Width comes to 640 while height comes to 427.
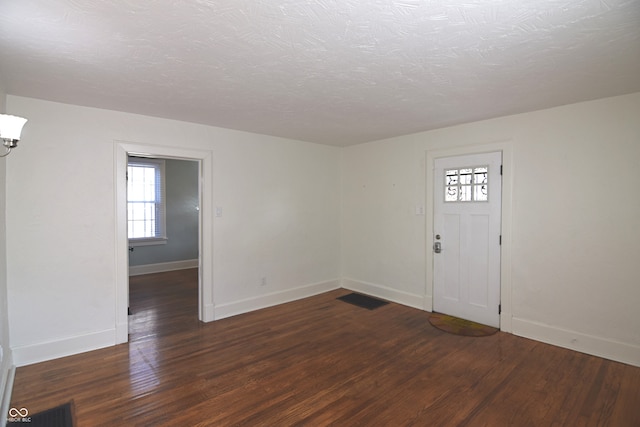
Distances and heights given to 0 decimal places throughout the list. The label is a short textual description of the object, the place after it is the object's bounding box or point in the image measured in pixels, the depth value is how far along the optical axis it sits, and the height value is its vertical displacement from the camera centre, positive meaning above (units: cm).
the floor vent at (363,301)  463 -136
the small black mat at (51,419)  217 -145
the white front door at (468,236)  376 -32
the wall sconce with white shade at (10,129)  202 +49
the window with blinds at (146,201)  667 +14
